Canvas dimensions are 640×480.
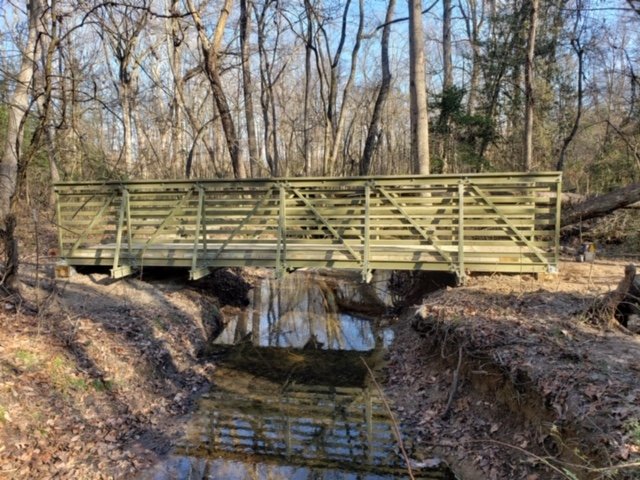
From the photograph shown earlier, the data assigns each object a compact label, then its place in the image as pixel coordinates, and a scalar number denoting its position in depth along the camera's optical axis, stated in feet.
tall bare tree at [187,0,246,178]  37.55
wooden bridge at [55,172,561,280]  28.04
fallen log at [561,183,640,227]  33.99
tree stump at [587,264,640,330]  18.11
